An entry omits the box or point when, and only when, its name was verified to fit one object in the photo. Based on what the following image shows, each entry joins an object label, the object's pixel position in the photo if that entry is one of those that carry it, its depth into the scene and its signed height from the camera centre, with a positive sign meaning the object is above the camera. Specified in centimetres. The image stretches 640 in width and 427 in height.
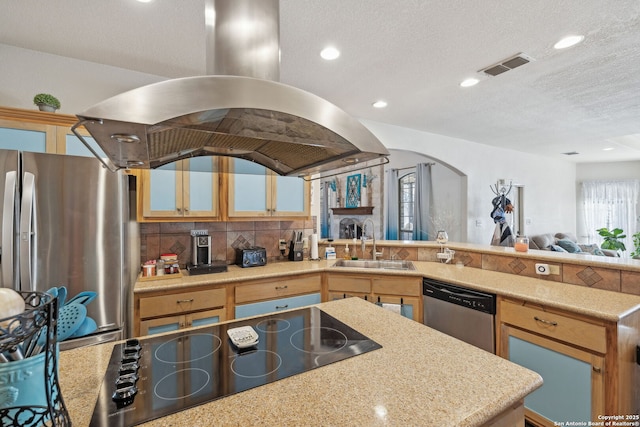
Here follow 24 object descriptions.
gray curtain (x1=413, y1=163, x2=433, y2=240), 593 +24
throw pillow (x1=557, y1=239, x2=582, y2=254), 561 -63
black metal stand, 50 -27
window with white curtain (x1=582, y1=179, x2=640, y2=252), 673 +14
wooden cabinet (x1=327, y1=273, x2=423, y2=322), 260 -68
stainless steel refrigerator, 162 -8
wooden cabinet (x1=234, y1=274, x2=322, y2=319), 242 -68
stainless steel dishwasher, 212 -76
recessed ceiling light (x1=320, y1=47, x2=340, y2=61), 221 +123
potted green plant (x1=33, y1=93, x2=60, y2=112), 195 +76
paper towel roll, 323 -35
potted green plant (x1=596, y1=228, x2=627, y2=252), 651 -58
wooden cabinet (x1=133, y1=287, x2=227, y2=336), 211 -69
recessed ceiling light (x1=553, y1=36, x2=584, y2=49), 206 +121
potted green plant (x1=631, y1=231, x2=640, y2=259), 622 -68
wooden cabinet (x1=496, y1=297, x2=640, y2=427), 160 -87
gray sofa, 556 -63
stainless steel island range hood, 70 +28
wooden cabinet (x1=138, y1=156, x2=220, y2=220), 239 +19
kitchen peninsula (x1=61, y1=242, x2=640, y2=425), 82 -53
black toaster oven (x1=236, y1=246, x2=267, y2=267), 280 -39
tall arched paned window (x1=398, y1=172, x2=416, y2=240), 650 +20
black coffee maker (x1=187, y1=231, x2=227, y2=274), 252 -35
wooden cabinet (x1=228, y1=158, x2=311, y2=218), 275 +19
